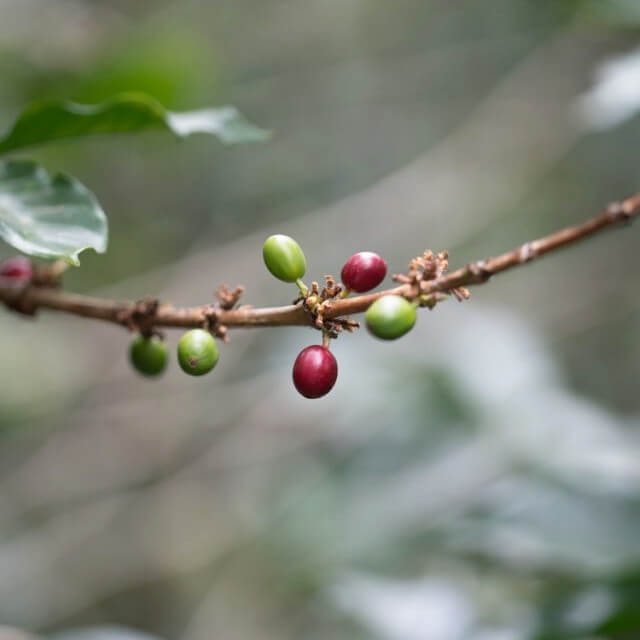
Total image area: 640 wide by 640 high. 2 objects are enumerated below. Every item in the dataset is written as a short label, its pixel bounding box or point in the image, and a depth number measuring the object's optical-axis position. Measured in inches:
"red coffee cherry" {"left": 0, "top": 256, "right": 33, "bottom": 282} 29.9
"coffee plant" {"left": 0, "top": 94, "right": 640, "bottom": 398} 26.3
